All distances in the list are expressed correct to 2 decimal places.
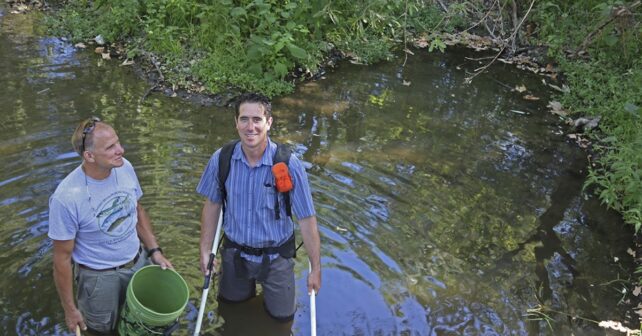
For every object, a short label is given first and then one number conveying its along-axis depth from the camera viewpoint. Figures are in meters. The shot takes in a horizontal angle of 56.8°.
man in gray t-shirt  3.84
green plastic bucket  3.96
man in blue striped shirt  4.22
